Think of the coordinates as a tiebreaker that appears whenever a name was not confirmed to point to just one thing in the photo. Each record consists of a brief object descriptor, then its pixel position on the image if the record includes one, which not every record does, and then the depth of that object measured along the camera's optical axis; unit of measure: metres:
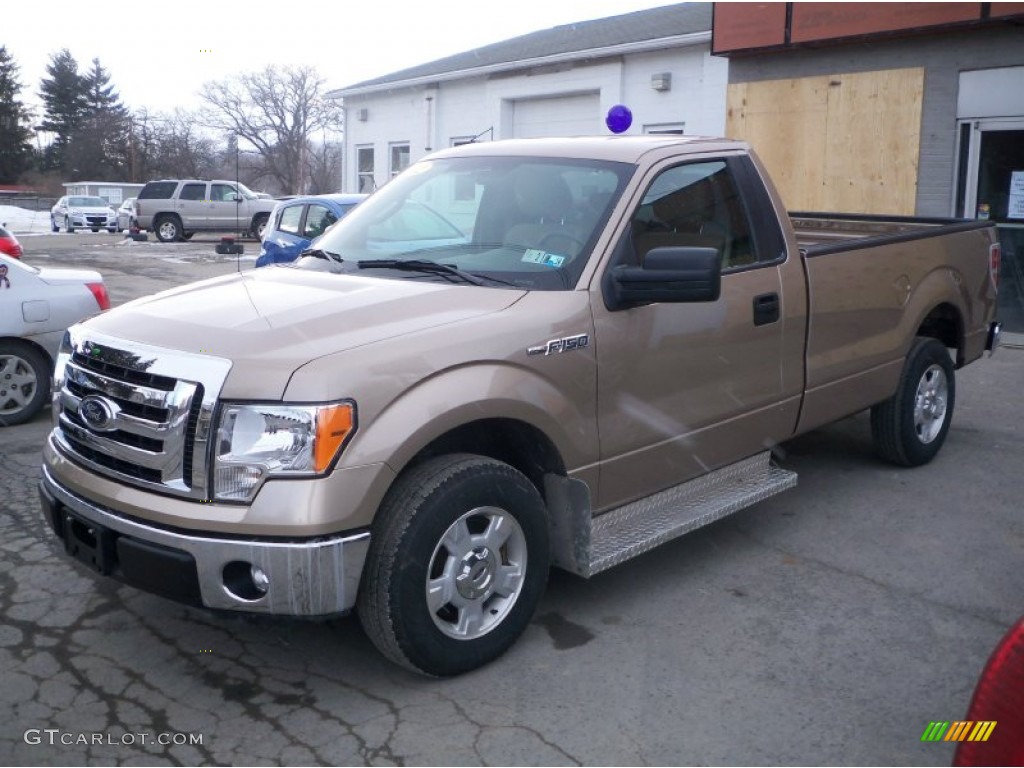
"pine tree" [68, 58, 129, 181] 59.16
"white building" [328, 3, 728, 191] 16.56
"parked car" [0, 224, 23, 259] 13.67
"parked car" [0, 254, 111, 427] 7.63
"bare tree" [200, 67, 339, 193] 43.09
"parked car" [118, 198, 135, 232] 37.37
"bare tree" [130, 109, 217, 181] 36.53
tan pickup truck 3.45
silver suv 33.97
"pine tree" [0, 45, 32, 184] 67.44
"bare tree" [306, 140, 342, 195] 41.19
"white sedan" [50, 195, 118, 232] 41.62
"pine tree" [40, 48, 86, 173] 71.44
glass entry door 11.55
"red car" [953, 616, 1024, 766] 1.89
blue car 11.80
